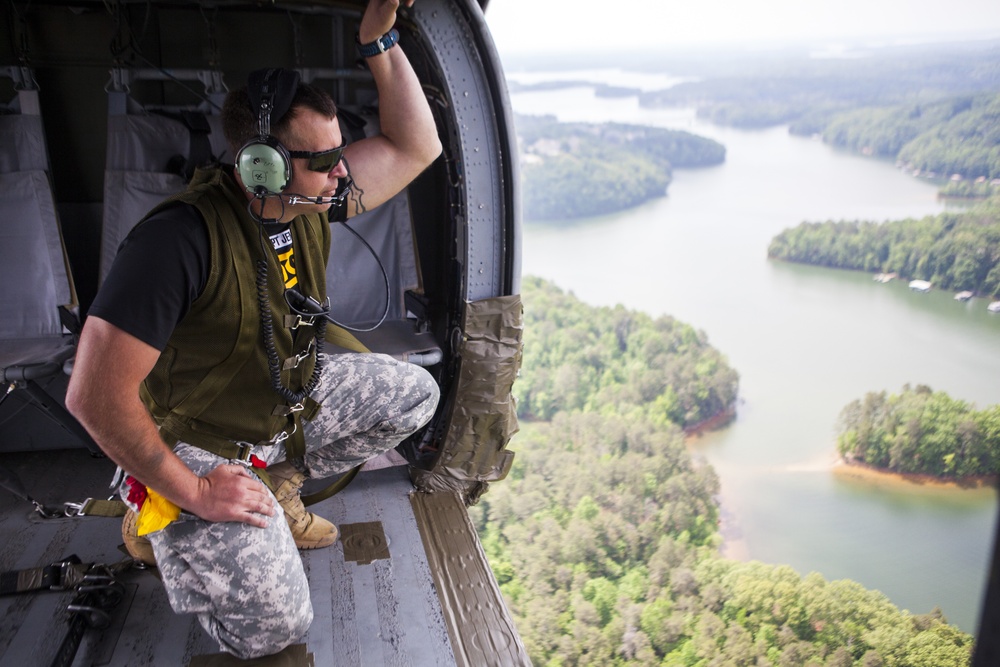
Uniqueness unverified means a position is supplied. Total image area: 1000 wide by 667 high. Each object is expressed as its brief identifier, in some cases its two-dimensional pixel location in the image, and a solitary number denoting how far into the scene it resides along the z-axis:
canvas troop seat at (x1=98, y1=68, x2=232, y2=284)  2.49
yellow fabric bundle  1.46
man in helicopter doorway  1.30
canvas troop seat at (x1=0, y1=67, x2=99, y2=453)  2.47
